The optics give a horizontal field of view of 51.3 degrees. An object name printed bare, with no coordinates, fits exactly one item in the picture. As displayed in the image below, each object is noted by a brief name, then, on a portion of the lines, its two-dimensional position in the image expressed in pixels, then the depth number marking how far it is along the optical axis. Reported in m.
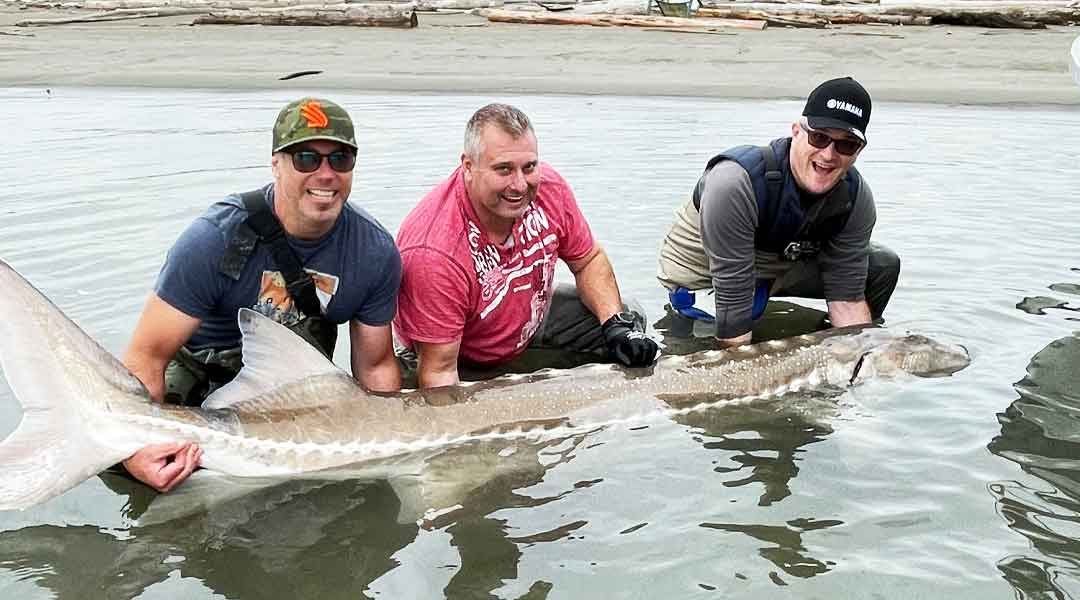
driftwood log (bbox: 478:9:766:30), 17.92
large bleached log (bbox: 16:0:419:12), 23.67
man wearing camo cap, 3.67
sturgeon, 3.17
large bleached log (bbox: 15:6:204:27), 21.16
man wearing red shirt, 4.10
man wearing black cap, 4.55
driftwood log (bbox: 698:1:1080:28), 17.59
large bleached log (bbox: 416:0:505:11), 23.81
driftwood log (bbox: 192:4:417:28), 19.12
